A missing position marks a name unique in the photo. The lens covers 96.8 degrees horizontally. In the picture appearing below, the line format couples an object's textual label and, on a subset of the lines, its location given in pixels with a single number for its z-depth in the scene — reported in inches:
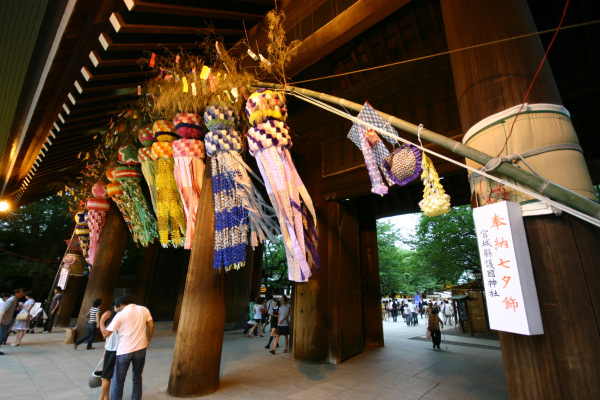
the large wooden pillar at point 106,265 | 277.9
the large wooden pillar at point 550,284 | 51.4
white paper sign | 55.2
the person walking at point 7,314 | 244.7
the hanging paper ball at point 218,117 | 170.4
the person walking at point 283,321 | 276.5
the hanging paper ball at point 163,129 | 195.6
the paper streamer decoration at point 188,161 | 182.4
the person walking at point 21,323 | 273.3
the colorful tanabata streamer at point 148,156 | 204.5
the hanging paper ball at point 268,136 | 138.6
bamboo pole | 54.8
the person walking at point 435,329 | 306.8
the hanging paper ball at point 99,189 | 297.6
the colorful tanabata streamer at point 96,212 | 298.5
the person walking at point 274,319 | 288.9
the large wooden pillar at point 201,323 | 147.3
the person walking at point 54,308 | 366.6
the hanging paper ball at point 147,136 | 208.4
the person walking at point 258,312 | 358.9
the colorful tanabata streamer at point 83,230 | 334.3
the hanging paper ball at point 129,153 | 231.5
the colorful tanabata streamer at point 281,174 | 120.6
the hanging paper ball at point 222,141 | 164.9
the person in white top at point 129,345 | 128.1
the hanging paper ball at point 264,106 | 145.6
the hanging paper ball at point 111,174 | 264.9
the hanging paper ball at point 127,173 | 239.0
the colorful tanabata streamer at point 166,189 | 191.5
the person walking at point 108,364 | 133.3
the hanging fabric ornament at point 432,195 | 80.0
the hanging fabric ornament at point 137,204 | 231.1
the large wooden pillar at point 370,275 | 323.6
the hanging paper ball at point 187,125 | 183.2
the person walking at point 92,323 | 257.9
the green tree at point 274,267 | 778.2
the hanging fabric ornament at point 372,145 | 98.5
